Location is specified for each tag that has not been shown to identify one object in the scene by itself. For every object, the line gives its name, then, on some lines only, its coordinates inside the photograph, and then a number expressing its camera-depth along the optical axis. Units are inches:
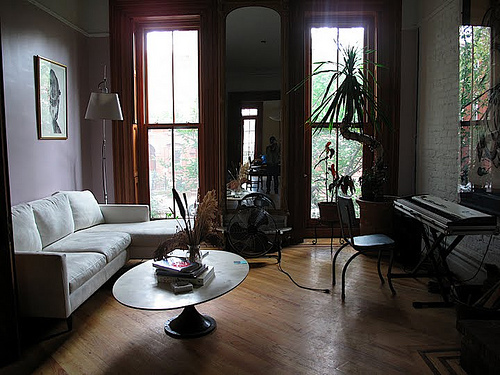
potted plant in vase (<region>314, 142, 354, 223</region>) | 193.5
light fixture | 181.2
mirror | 204.8
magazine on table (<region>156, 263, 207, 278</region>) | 111.2
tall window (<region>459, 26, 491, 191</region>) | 136.0
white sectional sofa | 114.7
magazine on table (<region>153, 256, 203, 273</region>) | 112.9
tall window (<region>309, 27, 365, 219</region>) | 210.8
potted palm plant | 184.2
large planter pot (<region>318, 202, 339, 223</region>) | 196.4
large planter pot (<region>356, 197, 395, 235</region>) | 181.5
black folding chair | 140.8
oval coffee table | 102.3
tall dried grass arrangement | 119.5
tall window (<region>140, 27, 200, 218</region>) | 213.6
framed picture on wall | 166.0
